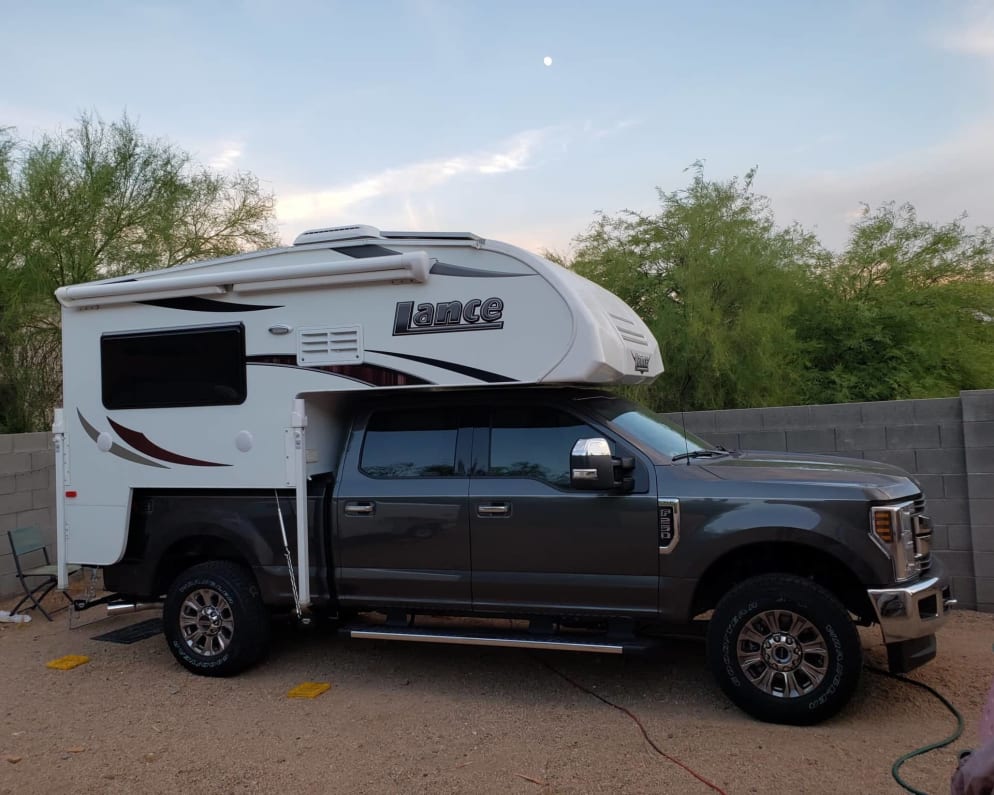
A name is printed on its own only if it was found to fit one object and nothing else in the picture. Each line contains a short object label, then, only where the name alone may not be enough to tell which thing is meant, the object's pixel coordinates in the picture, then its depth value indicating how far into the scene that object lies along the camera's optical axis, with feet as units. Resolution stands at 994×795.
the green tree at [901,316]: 53.01
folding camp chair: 26.25
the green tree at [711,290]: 46.34
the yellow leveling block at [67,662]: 22.04
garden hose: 13.61
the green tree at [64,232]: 38.45
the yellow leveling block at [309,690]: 19.22
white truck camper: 18.53
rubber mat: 23.92
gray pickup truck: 16.34
